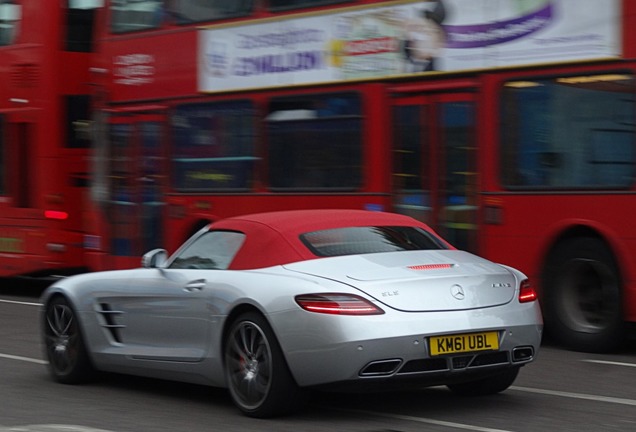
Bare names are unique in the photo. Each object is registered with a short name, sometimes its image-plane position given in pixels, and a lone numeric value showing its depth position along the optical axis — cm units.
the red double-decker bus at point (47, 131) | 1853
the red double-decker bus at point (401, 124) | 1130
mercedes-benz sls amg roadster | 751
